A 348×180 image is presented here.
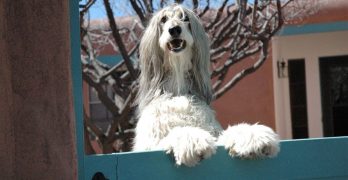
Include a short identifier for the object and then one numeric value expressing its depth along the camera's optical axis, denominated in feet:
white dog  12.60
